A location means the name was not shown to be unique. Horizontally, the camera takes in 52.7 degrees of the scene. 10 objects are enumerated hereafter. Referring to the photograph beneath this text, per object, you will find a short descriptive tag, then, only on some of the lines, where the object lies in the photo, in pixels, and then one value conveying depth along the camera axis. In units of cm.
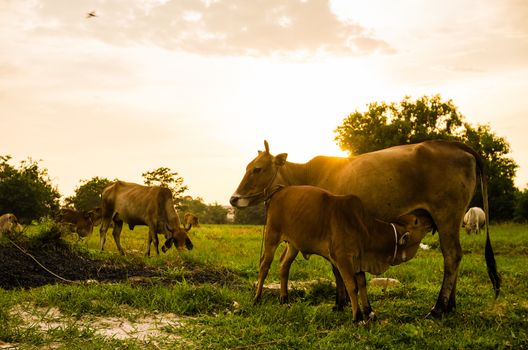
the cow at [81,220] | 1870
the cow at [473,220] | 2627
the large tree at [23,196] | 4412
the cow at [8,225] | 1227
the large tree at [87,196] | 6119
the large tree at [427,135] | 4841
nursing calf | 659
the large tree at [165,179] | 5630
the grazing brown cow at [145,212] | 1494
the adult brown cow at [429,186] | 770
